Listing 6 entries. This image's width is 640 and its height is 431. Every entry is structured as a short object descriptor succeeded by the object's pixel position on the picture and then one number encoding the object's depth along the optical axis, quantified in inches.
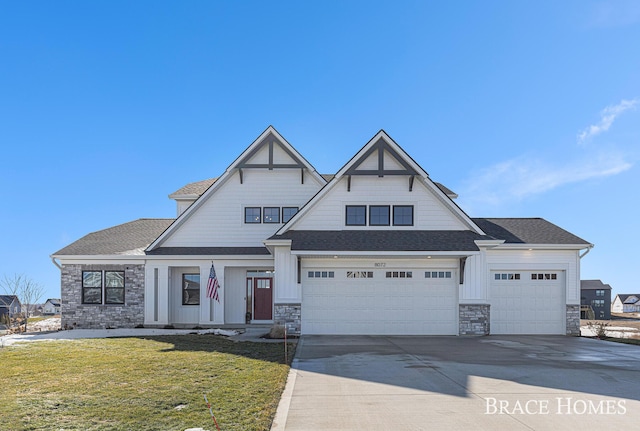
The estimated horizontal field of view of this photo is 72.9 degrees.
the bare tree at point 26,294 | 1035.3
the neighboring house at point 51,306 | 3406.5
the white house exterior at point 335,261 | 656.4
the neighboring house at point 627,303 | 4215.1
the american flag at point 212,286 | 733.3
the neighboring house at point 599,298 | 2659.9
